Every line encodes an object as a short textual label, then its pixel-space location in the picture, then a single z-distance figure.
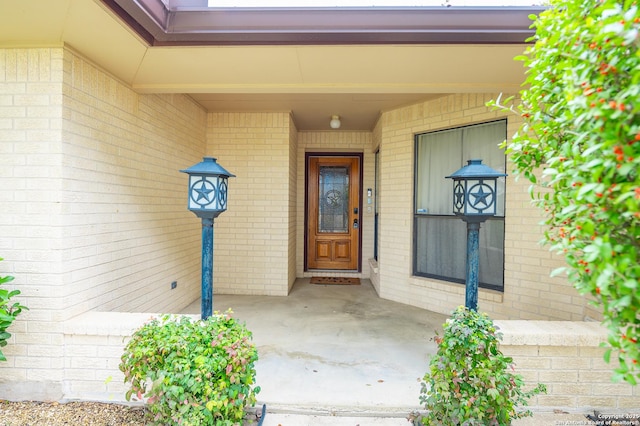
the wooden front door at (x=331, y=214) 6.11
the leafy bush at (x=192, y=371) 1.61
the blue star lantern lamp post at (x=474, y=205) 2.05
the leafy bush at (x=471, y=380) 1.66
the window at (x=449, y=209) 3.70
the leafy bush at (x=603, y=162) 0.91
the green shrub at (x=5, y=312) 1.94
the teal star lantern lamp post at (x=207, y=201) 2.04
